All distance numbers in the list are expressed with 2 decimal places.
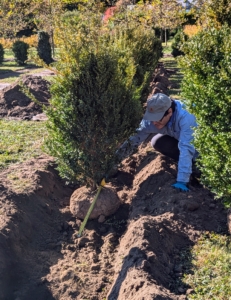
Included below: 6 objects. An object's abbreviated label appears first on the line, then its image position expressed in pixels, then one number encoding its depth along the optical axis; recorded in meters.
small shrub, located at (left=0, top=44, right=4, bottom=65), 23.89
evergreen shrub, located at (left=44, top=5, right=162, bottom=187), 4.74
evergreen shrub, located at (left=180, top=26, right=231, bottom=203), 3.77
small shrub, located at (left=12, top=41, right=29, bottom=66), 22.53
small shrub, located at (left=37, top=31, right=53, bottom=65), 22.66
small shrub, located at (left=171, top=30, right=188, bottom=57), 21.68
